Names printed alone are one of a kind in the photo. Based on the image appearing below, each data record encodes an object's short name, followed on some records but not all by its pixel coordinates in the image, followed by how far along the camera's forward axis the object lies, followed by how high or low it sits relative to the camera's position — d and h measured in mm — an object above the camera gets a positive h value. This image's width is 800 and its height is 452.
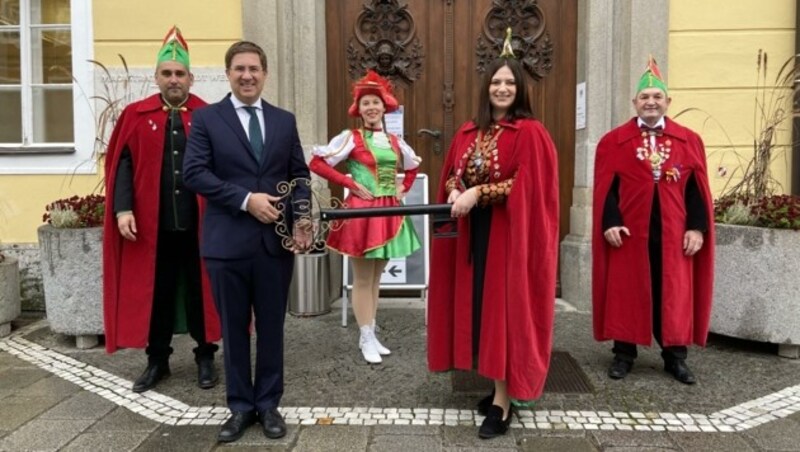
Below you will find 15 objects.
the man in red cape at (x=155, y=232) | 3762 -216
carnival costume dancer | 4277 +70
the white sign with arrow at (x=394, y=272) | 5566 -652
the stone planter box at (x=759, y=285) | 4316 -596
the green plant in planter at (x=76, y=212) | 4734 -124
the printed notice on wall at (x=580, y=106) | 5660 +809
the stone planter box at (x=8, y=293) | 5043 -779
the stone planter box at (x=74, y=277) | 4652 -596
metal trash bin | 5464 -762
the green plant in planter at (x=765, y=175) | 4441 +182
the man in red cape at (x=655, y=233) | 3902 -217
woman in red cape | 3020 -221
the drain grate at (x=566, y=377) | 3803 -1115
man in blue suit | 3021 -123
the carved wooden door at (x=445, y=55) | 5875 +1309
